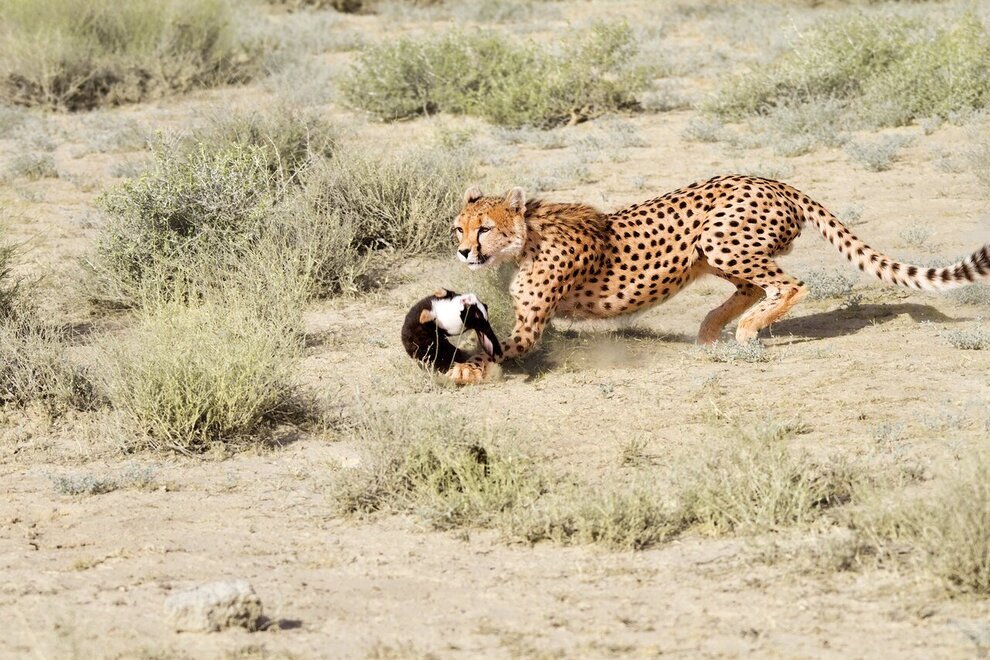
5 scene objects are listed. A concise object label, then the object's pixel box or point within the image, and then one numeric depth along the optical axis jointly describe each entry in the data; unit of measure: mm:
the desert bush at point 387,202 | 18141
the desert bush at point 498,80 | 25625
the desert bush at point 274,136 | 20906
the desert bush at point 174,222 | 16484
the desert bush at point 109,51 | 28625
